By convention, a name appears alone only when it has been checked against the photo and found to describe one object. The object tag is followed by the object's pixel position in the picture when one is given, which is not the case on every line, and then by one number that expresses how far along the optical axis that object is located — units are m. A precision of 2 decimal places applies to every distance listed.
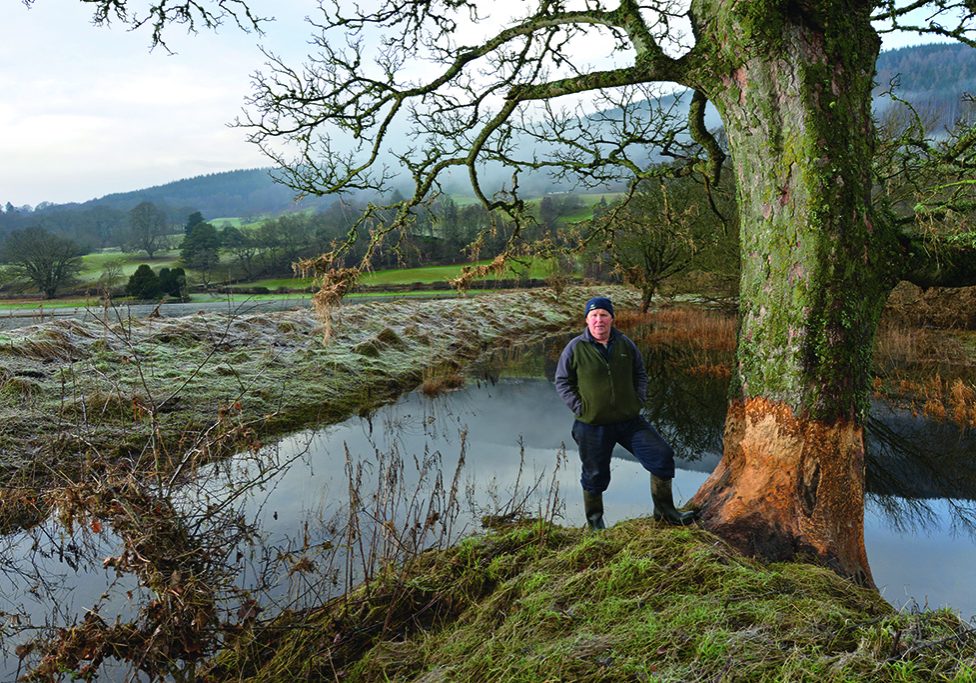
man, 5.34
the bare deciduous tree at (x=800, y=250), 4.76
